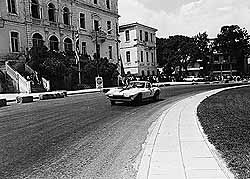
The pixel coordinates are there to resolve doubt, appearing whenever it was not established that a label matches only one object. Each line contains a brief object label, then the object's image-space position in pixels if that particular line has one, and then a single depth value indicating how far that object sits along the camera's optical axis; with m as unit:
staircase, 29.84
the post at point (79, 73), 37.94
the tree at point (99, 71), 39.31
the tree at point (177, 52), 69.19
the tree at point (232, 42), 81.62
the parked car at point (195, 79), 59.77
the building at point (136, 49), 60.34
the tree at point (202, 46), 71.25
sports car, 15.32
